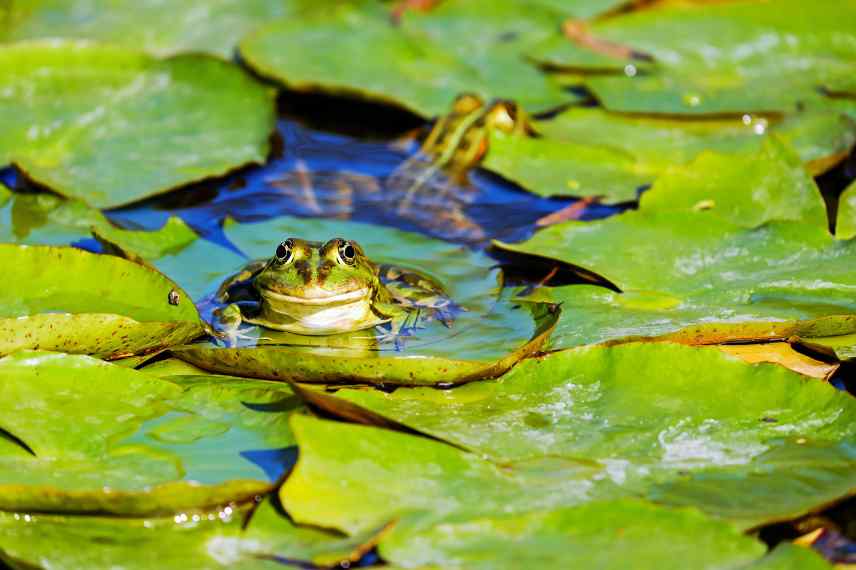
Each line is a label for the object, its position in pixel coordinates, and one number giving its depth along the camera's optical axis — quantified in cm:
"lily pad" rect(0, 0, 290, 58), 1328
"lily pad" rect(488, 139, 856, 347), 758
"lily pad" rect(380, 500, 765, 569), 531
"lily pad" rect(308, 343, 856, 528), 587
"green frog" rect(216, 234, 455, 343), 818
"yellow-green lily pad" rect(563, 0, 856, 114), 1187
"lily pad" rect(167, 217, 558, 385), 695
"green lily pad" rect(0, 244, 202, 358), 732
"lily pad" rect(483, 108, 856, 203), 1060
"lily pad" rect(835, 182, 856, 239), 898
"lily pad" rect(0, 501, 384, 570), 550
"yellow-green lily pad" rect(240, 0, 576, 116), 1221
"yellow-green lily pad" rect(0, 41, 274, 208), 1031
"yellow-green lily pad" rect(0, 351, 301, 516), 575
